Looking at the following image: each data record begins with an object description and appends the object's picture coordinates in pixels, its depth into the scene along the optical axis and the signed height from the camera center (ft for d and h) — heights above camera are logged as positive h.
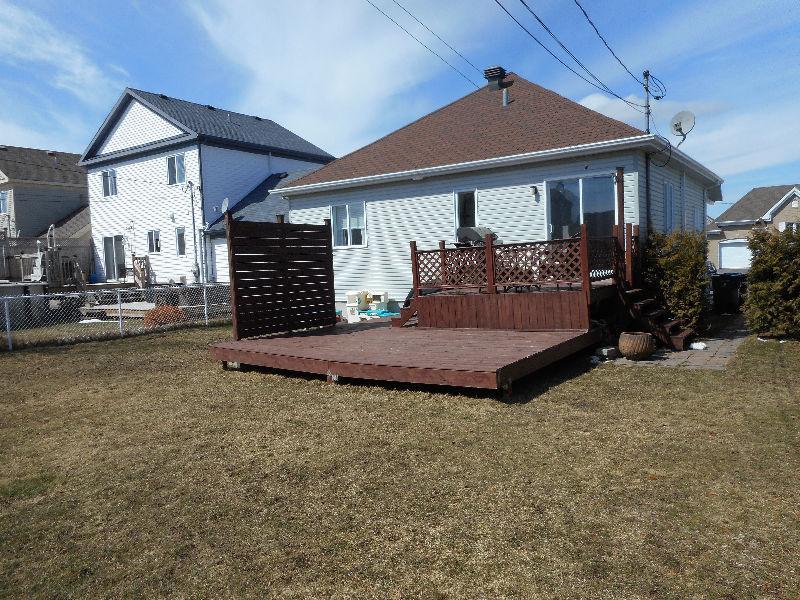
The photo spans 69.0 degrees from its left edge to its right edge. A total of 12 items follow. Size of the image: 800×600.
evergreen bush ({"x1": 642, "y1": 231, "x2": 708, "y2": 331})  30.99 -0.89
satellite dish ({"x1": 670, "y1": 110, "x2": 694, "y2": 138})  38.91 +9.10
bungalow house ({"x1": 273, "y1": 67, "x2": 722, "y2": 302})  36.29 +6.07
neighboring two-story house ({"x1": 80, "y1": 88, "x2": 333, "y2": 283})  70.59 +13.64
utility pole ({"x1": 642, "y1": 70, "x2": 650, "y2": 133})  53.62 +15.26
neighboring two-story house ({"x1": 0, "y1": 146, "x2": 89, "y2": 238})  93.81 +15.95
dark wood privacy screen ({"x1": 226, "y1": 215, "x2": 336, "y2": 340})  30.01 -0.06
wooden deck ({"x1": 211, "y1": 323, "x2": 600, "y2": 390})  20.50 -3.43
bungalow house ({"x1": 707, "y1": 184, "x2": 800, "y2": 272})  107.24 +6.73
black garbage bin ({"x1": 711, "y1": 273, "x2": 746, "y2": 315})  44.73 -2.76
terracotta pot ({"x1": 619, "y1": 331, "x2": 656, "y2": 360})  25.94 -3.82
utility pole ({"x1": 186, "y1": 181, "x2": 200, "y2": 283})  70.79 +1.18
